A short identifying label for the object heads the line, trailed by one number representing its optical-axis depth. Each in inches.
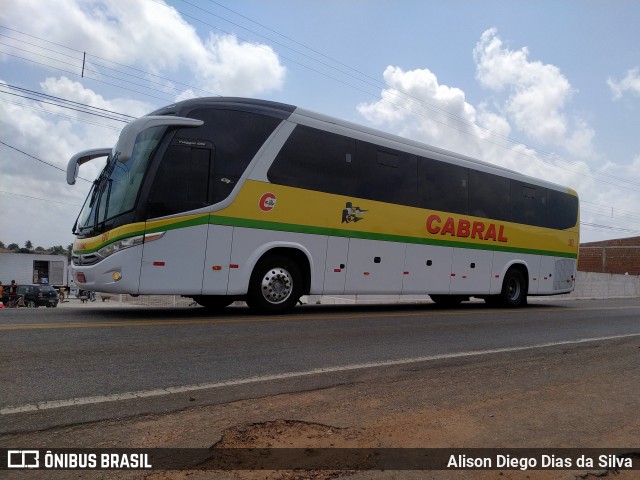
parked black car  1217.4
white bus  324.5
